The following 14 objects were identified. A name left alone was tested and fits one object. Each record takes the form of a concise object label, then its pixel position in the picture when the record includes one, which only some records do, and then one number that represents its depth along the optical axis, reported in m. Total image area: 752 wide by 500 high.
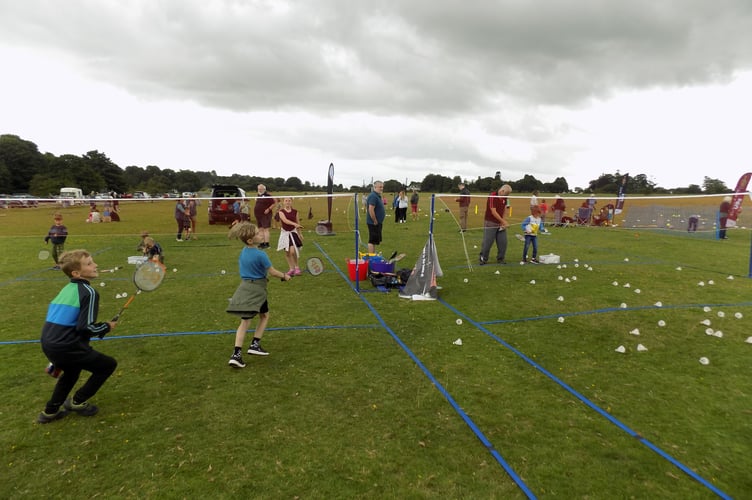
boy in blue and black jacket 4.09
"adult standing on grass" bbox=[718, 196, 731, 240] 20.92
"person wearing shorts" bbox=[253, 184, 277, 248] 13.72
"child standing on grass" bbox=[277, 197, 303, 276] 10.91
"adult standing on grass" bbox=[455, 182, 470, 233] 19.73
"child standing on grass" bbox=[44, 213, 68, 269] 12.19
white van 68.62
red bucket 10.77
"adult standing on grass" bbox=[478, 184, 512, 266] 12.54
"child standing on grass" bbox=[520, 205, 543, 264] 13.01
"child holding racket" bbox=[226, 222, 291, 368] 5.57
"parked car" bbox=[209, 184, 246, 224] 25.78
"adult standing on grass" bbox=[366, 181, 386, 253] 10.38
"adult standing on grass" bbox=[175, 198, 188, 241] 18.43
